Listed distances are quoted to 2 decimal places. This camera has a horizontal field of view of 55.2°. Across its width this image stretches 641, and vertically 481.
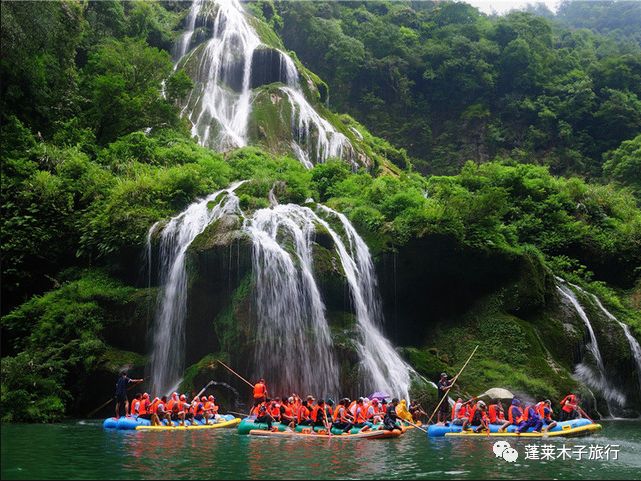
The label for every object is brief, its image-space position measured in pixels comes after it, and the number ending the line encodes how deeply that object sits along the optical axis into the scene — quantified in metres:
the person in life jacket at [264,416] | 13.46
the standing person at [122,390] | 14.64
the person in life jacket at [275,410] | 13.97
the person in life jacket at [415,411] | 15.77
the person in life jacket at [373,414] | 13.68
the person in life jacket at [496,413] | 14.52
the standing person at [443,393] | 15.81
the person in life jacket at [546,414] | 13.65
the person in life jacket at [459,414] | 14.29
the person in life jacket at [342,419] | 13.43
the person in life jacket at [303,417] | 13.73
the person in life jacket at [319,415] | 13.62
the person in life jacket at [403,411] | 14.92
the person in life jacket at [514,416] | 14.11
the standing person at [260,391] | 14.71
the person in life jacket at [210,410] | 14.59
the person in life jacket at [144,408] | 14.09
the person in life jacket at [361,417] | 13.54
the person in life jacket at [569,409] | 14.67
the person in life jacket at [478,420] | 14.04
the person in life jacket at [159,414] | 13.90
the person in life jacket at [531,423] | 13.70
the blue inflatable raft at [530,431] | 13.37
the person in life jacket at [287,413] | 13.82
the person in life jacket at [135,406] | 14.18
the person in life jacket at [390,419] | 13.05
